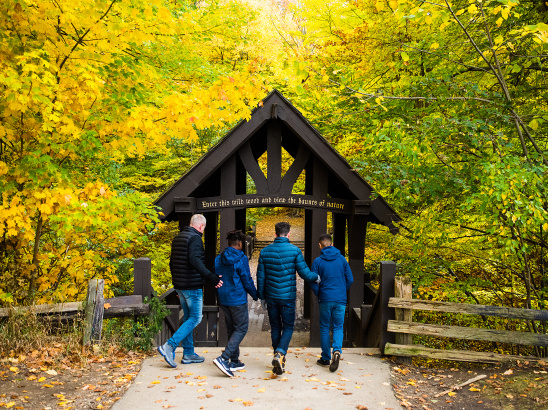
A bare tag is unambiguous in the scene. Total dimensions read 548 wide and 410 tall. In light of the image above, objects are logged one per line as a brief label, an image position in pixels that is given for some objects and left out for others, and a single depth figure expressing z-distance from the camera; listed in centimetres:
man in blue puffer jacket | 546
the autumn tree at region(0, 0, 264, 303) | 552
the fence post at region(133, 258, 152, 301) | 622
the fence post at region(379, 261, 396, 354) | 605
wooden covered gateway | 788
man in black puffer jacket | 545
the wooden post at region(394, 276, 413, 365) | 595
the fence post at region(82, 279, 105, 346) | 573
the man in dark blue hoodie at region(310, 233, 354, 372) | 565
